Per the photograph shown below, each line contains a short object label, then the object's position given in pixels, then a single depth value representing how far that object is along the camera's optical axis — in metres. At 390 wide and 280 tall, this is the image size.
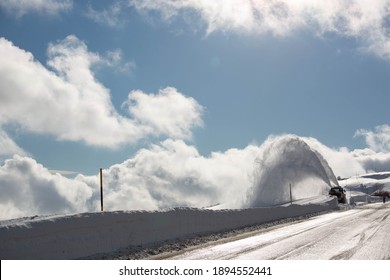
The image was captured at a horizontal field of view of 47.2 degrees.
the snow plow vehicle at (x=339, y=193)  68.55
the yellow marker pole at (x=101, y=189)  14.84
